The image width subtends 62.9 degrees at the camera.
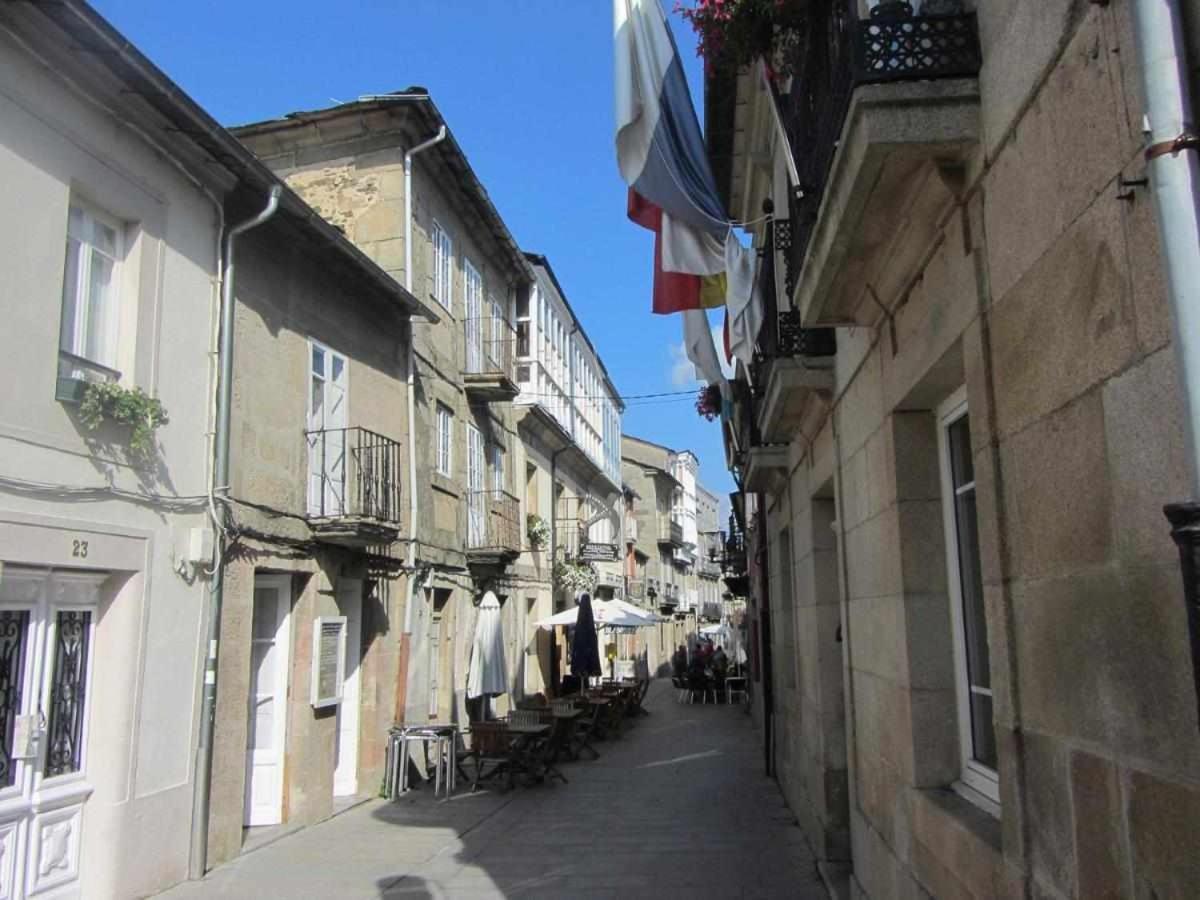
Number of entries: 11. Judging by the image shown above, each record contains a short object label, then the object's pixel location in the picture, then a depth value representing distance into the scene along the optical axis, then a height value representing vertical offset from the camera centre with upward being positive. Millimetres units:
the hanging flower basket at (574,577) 23578 +1002
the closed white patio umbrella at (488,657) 14328 -547
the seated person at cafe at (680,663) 31953 -1622
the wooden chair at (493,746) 12445 -1601
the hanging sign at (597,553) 23839 +1556
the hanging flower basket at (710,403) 12391 +2686
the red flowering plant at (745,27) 4820 +2927
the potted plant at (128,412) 6863 +1531
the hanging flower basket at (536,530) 20953 +1870
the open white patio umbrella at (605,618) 20094 -10
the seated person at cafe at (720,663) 27839 -1378
